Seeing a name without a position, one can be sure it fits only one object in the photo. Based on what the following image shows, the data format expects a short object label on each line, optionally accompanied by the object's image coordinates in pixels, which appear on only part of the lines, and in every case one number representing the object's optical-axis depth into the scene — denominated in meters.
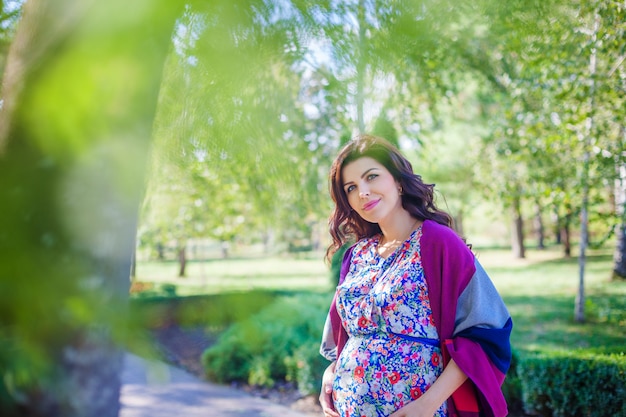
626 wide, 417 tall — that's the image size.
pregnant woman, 1.85
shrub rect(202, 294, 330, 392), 6.34
